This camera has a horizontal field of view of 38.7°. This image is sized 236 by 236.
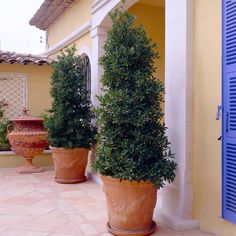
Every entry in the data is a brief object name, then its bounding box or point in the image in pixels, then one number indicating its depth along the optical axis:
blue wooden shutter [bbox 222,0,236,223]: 3.41
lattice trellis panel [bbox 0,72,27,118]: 8.57
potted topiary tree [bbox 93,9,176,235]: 3.63
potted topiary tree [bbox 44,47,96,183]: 6.37
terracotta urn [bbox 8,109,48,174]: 7.35
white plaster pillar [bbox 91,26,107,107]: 6.59
